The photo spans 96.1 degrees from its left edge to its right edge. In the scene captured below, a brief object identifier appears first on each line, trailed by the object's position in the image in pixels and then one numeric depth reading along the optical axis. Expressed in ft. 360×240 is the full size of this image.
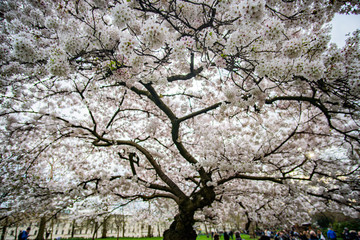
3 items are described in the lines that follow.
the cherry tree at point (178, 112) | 6.11
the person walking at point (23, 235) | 26.99
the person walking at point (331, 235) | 28.58
